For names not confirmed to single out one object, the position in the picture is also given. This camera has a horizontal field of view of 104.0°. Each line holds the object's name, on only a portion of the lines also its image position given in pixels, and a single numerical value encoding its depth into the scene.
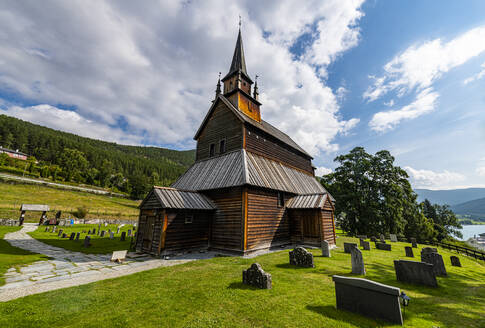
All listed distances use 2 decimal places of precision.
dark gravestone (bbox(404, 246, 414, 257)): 14.56
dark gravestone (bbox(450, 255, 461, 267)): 12.41
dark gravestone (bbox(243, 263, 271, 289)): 6.62
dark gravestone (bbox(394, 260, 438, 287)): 7.06
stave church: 13.04
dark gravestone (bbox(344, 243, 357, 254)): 13.65
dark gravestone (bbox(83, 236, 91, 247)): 14.84
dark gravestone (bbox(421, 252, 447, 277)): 9.05
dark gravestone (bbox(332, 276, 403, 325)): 4.47
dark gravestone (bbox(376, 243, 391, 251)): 16.73
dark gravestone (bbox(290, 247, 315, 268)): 9.75
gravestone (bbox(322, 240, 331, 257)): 12.48
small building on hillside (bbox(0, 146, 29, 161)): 101.88
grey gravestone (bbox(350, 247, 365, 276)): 8.57
